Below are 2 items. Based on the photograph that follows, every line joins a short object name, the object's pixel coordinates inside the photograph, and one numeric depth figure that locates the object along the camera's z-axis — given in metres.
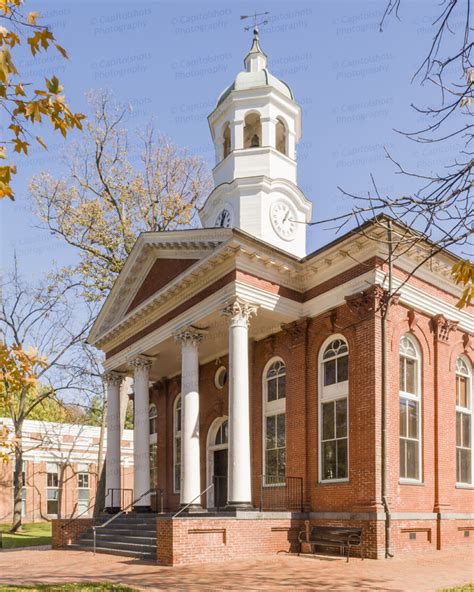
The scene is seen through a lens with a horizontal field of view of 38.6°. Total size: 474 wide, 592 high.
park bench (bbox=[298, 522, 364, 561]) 15.58
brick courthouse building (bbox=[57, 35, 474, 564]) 16.38
